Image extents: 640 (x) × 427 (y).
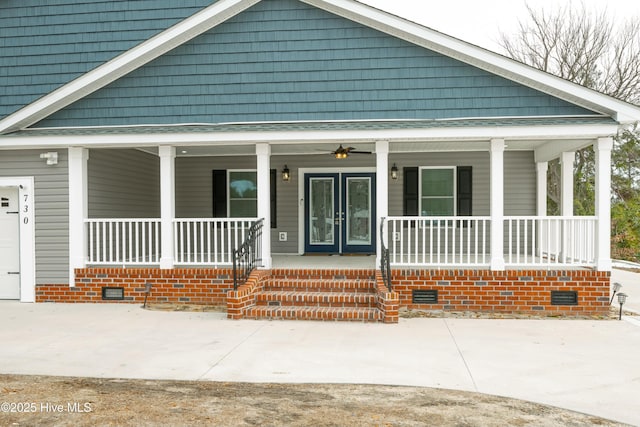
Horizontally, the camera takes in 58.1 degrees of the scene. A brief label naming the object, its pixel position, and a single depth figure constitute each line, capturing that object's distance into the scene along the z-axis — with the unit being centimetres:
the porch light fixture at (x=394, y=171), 1291
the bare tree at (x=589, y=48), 2312
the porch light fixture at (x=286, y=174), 1313
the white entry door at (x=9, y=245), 1074
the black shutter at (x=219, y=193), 1348
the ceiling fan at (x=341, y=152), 1073
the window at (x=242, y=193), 1343
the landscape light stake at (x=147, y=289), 1028
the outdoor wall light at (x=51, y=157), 1041
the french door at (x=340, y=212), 1332
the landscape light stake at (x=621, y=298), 888
